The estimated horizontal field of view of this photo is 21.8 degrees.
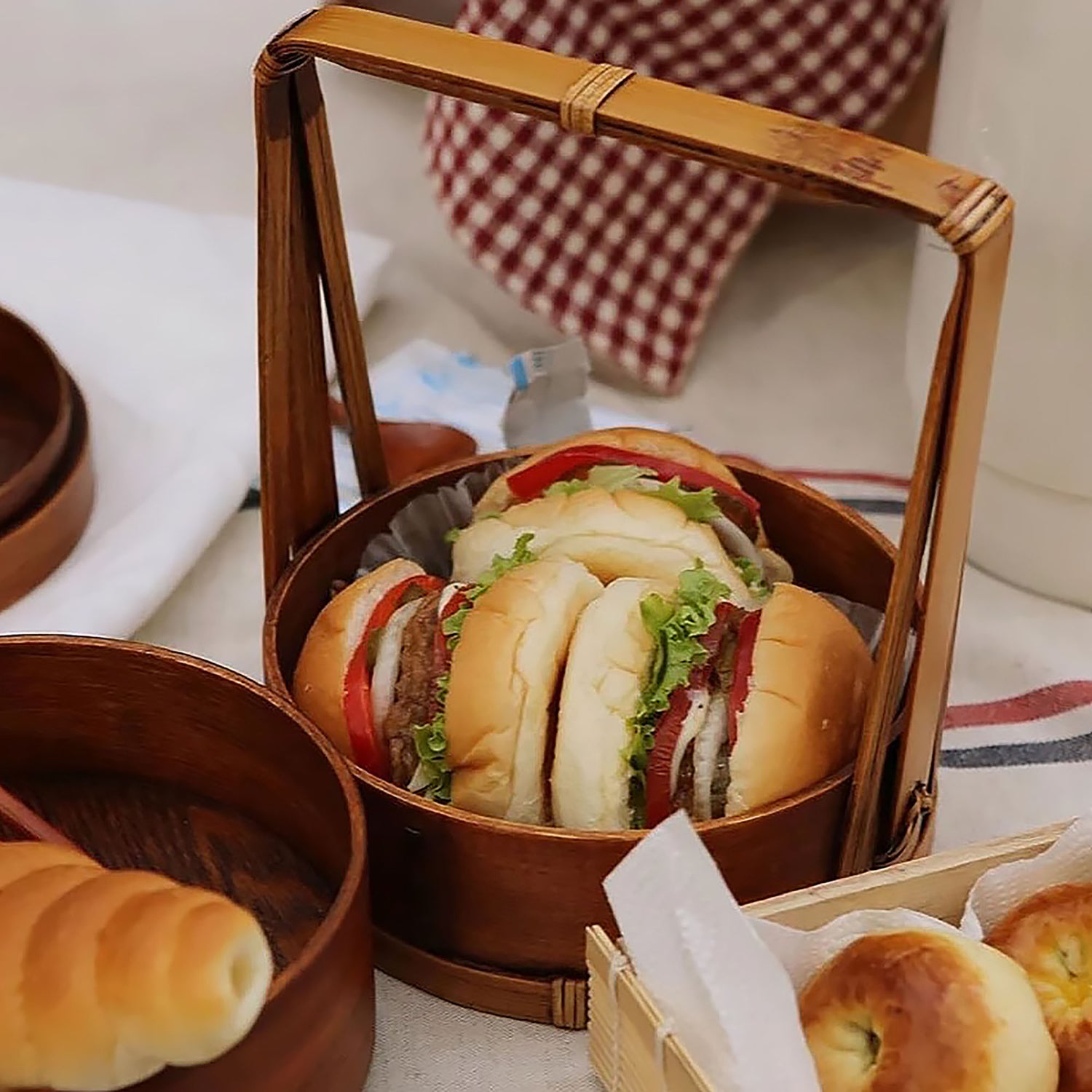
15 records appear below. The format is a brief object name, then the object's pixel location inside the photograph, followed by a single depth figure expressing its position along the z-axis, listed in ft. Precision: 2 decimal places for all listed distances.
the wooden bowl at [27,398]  3.68
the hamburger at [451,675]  2.96
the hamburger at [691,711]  2.95
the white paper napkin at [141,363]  3.61
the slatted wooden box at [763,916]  2.71
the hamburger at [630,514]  3.14
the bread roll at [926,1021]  2.65
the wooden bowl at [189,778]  2.99
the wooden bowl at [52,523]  3.54
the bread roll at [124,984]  2.53
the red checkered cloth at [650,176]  4.22
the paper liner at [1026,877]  2.87
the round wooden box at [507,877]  2.90
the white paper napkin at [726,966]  2.60
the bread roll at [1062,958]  2.71
